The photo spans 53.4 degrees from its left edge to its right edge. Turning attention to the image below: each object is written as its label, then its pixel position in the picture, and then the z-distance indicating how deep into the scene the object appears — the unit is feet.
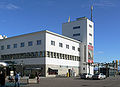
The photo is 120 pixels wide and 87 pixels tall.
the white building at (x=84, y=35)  140.37
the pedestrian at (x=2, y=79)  34.27
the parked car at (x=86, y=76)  92.35
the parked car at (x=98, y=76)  86.58
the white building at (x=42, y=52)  109.15
